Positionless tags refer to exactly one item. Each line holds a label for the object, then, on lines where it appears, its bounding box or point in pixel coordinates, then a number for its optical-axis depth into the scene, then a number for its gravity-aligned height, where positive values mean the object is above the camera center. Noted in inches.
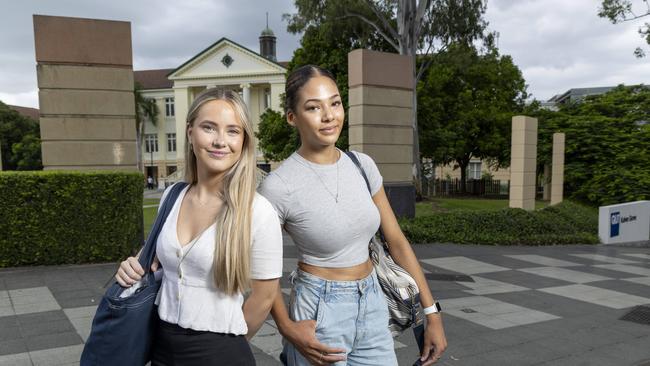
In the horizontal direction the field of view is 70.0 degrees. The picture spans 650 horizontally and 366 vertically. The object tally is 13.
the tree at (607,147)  665.6 -6.2
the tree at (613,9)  616.7 +177.1
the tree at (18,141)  1806.1 +27.6
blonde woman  61.7 -14.9
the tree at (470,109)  1038.4 +88.2
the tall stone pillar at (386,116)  428.5 +27.2
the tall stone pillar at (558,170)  682.2 -39.2
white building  1761.8 +270.4
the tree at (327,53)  808.9 +179.2
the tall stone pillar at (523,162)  552.7 -22.1
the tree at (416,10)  757.9 +216.7
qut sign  513.7 -90.1
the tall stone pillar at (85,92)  316.8 +38.6
